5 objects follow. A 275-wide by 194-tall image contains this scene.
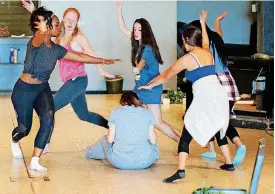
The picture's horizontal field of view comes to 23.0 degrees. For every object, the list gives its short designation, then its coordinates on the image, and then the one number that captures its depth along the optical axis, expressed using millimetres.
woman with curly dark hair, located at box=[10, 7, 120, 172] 6902
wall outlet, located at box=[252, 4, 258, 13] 15828
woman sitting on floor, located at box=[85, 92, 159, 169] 6863
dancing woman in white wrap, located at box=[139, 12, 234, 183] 6605
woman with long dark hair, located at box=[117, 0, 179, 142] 7566
